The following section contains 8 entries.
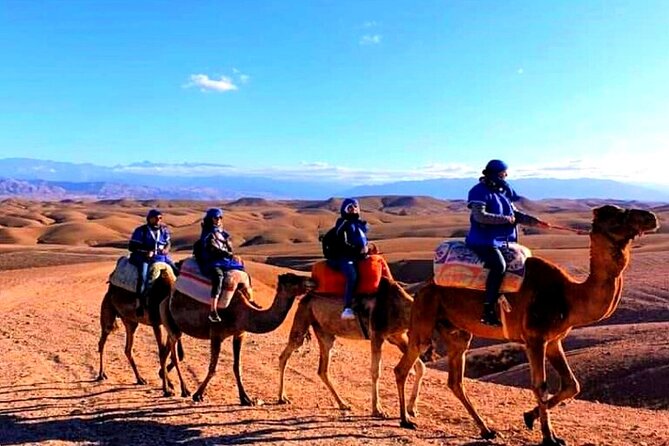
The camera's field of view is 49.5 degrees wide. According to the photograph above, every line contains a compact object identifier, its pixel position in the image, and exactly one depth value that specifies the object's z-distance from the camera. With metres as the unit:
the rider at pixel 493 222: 8.72
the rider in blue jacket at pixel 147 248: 12.53
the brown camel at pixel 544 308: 7.97
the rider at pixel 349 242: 10.60
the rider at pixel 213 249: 11.30
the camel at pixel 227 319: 10.72
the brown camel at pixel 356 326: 10.41
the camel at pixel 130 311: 12.43
